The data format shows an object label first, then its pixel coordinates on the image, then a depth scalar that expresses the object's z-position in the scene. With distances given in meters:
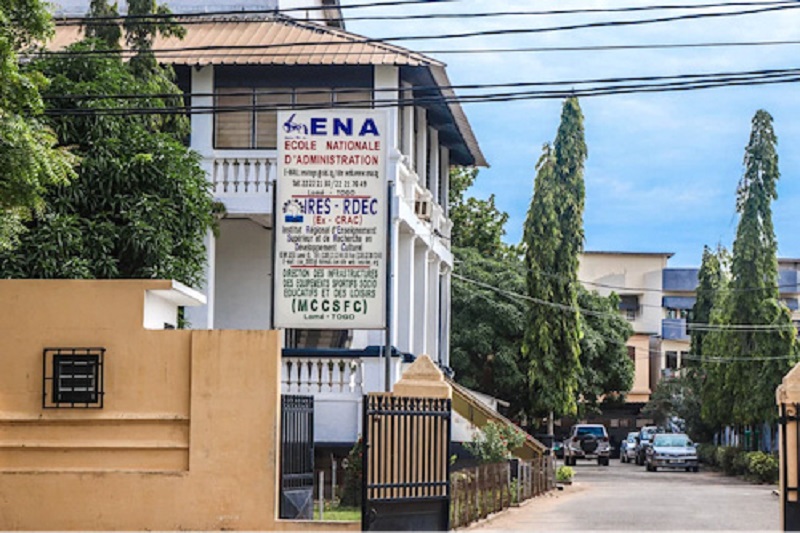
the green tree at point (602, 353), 58.50
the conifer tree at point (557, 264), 46.00
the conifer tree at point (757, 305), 47.38
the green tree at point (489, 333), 52.88
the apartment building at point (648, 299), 83.81
